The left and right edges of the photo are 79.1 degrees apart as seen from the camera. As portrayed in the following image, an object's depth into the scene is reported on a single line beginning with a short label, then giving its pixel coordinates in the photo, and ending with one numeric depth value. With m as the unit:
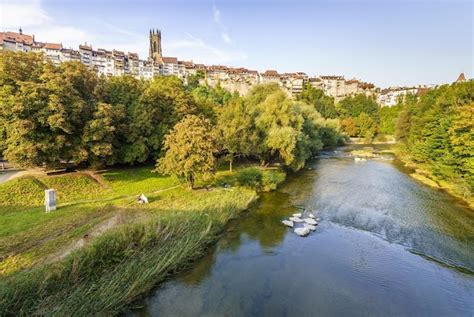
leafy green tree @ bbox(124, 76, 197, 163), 27.38
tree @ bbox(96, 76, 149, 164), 26.64
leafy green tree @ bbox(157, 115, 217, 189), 22.41
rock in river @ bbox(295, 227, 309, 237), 18.47
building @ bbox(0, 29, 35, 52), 75.44
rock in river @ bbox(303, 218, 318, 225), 20.06
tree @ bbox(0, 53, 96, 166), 19.94
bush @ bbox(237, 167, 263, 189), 27.12
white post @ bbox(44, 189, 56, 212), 17.84
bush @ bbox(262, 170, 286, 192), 28.03
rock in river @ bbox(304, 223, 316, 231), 19.31
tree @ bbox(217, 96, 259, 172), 31.40
